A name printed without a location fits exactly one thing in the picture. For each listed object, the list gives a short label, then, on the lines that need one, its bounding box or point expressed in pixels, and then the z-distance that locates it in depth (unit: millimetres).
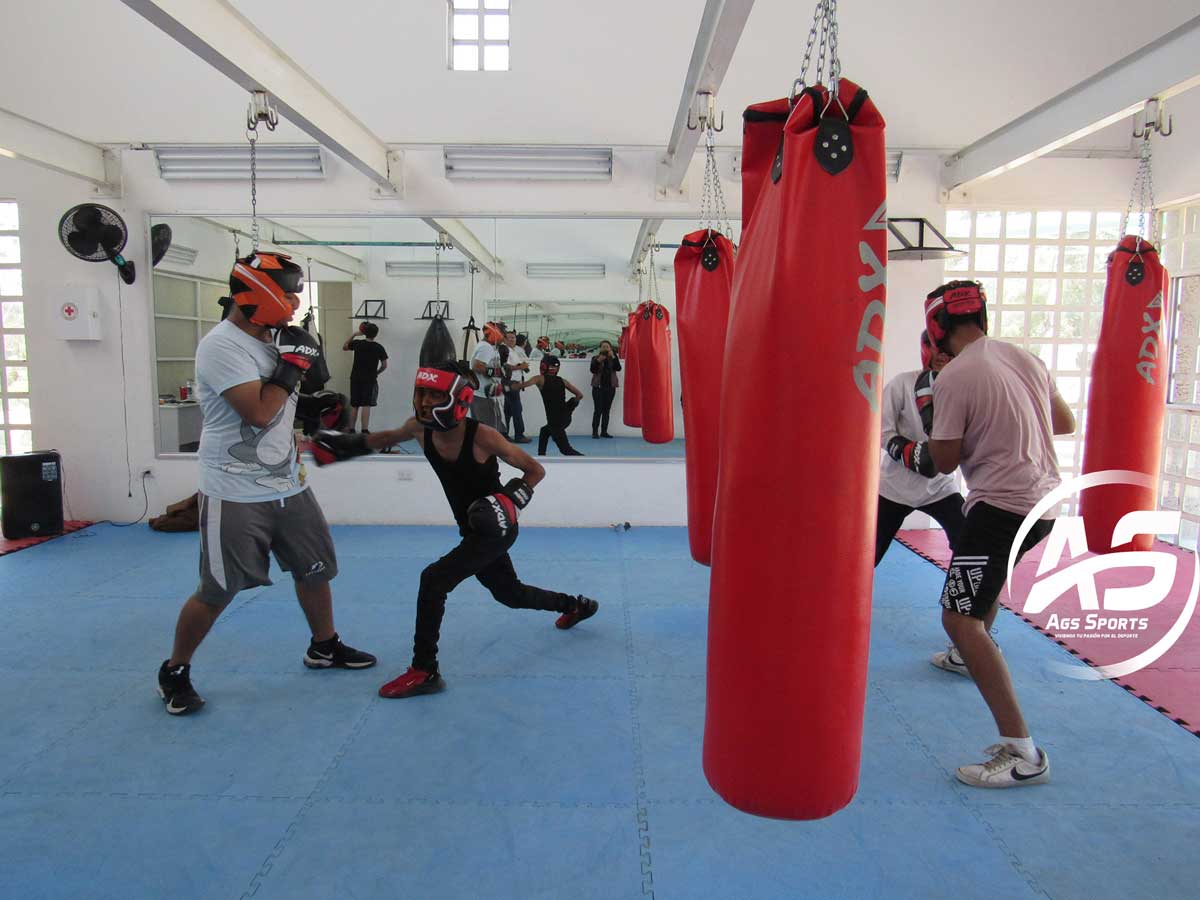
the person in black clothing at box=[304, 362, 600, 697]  3014
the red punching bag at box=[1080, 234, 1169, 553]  3623
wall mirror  6742
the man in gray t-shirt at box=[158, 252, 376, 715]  2900
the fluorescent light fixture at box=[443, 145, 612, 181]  5977
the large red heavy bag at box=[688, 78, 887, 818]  1304
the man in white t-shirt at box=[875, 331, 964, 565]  3402
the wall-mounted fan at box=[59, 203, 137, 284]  5773
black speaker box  5770
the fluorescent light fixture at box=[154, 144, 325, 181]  5949
